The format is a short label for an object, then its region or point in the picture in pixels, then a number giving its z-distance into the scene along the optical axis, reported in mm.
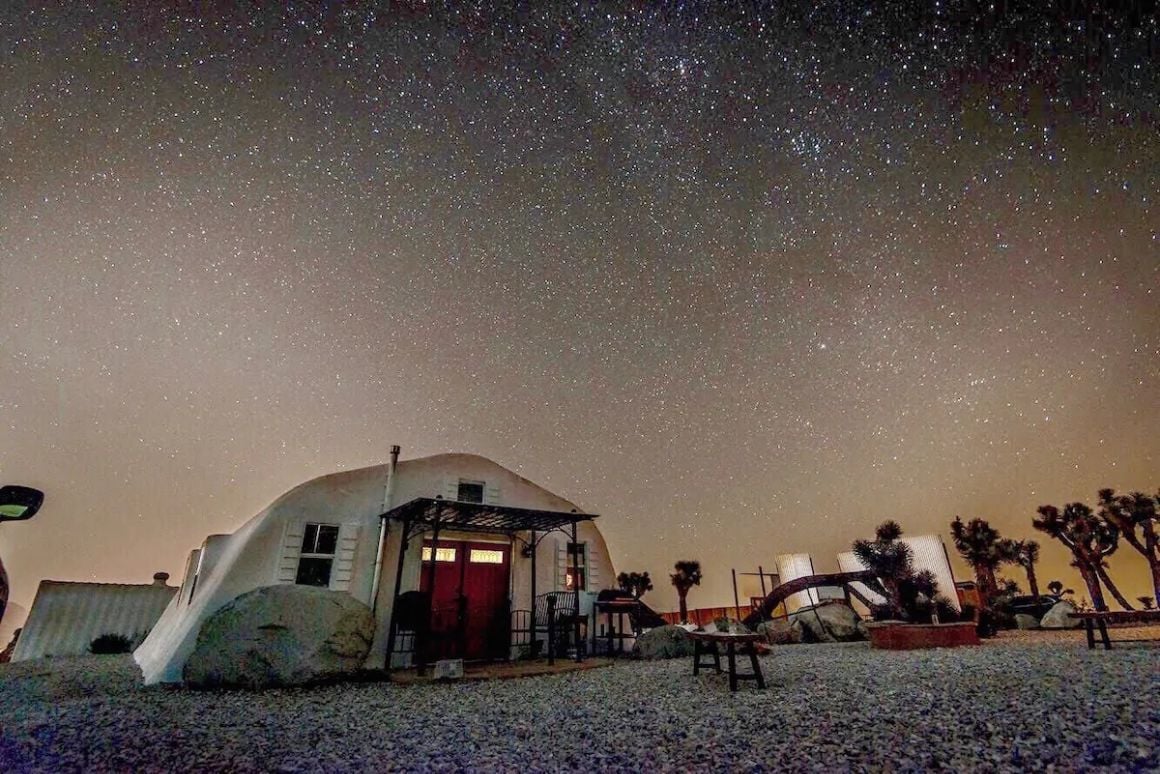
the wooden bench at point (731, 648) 7617
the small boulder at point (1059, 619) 18922
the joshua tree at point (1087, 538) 27828
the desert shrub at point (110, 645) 18500
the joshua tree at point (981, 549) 32094
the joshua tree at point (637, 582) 48750
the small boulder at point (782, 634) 18000
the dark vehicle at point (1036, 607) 22203
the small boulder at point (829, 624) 17822
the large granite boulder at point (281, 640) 9289
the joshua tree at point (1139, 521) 26594
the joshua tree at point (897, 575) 21984
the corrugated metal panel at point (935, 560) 27286
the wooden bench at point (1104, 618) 10267
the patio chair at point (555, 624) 14016
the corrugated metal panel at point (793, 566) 35812
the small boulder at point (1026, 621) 20406
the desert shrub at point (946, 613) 20734
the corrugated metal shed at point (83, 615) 17547
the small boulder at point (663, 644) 13578
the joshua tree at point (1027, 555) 37562
